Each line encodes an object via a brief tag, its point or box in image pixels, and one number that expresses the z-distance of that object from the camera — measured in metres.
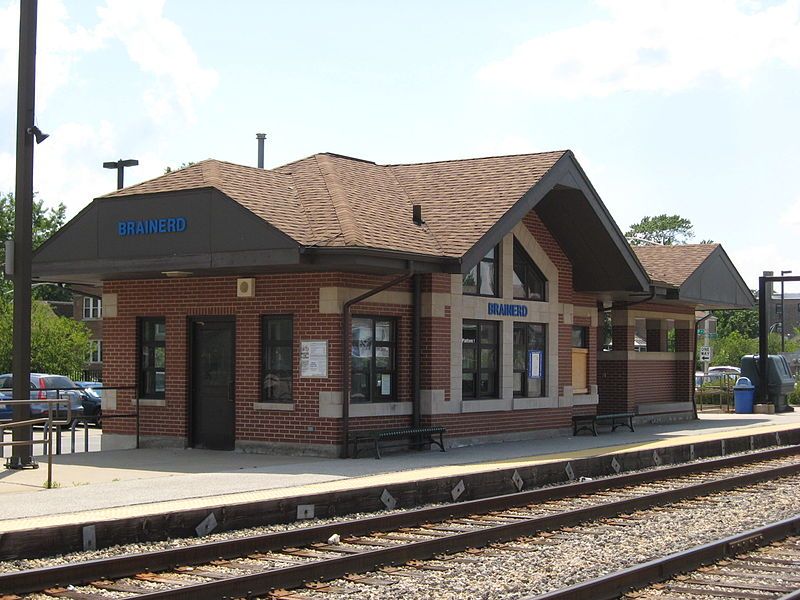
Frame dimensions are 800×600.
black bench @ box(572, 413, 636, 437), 23.31
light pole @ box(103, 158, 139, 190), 33.31
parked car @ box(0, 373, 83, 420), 30.48
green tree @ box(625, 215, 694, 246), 112.88
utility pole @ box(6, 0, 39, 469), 15.80
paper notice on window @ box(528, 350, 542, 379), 21.83
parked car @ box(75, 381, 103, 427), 31.94
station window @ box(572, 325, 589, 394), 24.56
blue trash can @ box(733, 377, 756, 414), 34.56
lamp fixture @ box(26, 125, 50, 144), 15.92
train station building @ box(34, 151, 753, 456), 17.38
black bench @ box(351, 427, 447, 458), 17.53
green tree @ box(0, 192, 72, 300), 69.94
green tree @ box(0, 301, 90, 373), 45.41
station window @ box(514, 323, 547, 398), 21.56
